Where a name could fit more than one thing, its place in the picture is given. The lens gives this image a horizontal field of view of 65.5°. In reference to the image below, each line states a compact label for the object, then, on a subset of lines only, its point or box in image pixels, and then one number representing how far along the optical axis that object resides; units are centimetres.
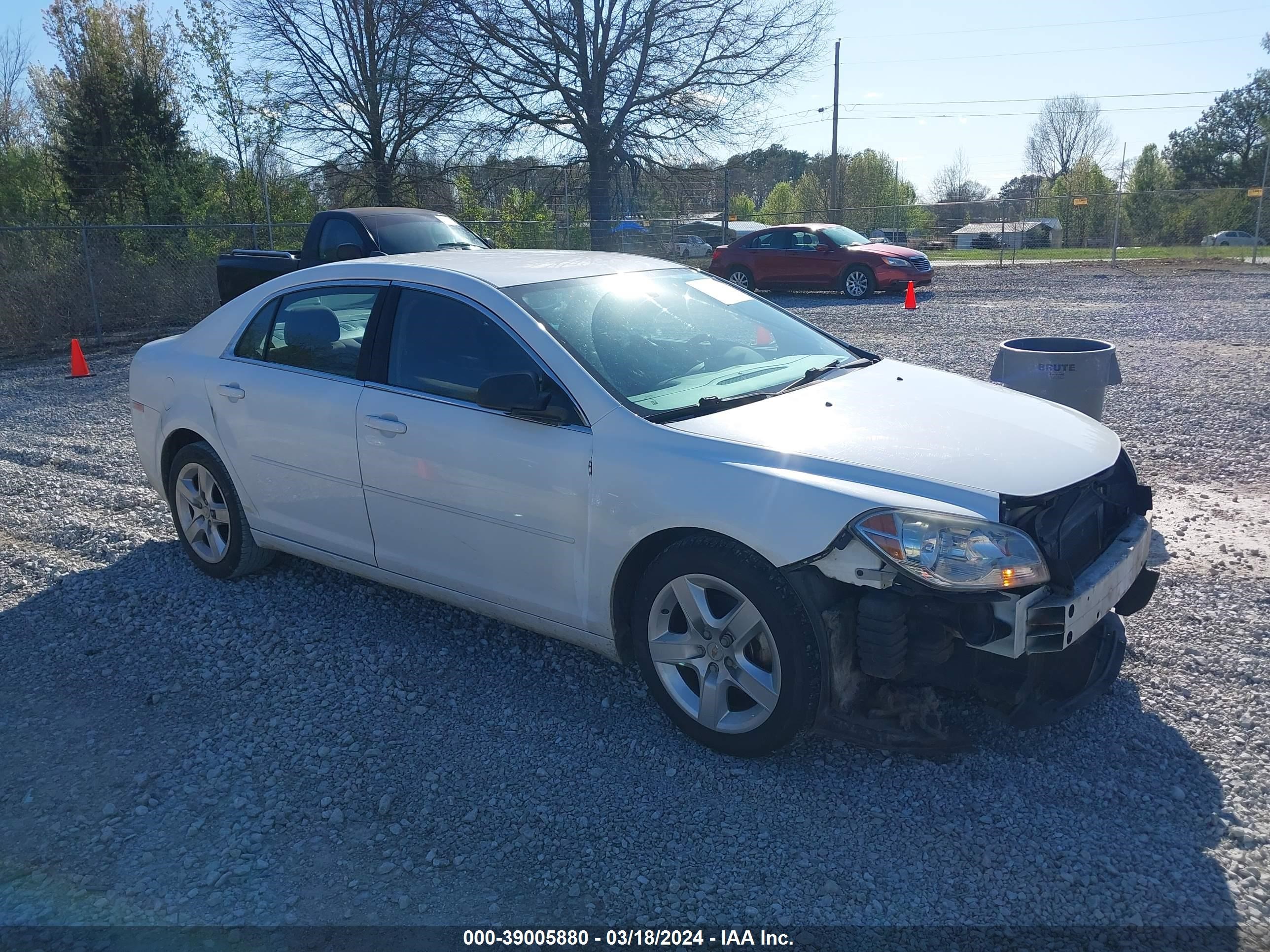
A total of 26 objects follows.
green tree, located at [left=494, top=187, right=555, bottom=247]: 2127
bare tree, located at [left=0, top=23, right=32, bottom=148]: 3847
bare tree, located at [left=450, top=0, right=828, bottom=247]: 2172
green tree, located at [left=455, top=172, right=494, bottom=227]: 2403
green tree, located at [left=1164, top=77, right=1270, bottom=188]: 4959
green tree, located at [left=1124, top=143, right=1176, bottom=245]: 3575
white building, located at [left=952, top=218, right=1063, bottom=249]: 4012
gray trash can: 577
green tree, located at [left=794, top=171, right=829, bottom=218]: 5222
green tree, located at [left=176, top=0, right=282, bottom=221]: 2548
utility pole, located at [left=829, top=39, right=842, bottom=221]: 3747
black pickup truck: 1145
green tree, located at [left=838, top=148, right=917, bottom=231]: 5431
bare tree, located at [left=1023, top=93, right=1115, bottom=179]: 7525
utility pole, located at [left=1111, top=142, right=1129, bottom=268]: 2688
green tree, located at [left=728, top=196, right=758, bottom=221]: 5669
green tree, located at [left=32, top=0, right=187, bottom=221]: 2566
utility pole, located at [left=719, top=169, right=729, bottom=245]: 2481
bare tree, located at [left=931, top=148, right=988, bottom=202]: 7288
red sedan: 1983
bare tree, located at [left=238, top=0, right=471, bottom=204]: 2445
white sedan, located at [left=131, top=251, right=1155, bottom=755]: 314
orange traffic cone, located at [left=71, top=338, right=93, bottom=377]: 1270
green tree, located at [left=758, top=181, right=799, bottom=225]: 5872
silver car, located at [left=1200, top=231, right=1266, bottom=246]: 3362
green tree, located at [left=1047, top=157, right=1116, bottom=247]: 3834
